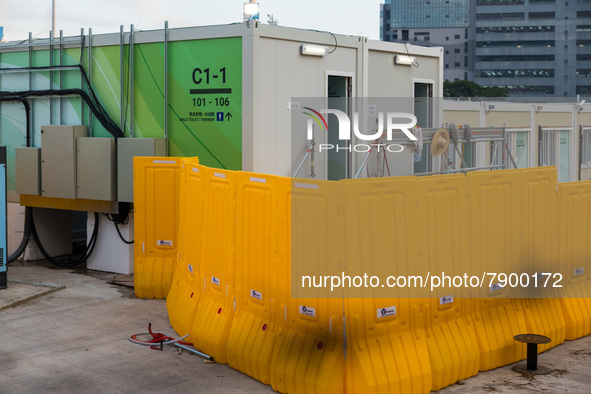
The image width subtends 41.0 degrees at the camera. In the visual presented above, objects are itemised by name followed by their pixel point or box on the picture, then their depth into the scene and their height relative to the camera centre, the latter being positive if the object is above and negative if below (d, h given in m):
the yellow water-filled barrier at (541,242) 8.52 -0.62
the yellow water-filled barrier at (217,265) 8.09 -0.87
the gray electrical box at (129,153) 12.49 +0.47
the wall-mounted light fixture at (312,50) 12.66 +2.18
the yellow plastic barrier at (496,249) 7.91 -0.66
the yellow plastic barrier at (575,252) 8.97 -0.77
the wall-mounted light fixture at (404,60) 14.94 +2.40
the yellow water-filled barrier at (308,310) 6.86 -1.13
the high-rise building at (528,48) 144.38 +25.89
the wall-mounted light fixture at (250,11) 12.51 +2.74
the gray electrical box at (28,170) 13.64 +0.21
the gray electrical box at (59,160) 13.20 +0.38
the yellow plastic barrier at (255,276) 7.43 -0.89
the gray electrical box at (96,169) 12.79 +0.22
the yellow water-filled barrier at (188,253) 8.94 -0.82
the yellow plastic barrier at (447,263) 7.34 -0.75
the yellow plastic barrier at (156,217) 11.23 -0.48
